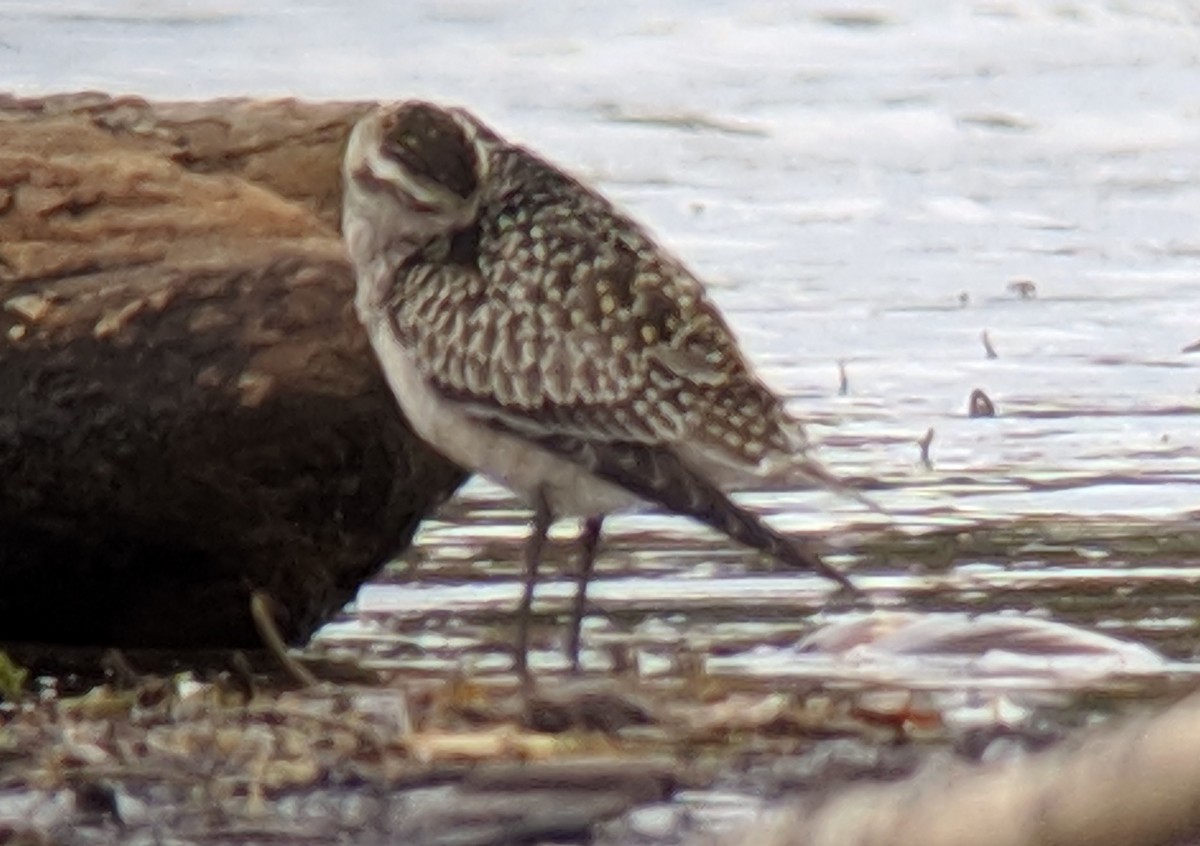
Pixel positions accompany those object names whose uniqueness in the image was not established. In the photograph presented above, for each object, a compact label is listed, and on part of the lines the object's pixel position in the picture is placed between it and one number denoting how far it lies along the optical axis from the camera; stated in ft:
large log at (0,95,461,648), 31.30
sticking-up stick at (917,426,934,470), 43.19
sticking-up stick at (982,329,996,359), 51.39
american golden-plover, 30.91
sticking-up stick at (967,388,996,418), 46.50
